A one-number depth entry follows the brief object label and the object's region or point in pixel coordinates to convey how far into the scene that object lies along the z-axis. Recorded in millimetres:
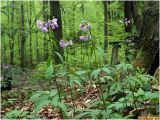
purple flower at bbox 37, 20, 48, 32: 2969
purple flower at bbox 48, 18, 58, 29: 3000
